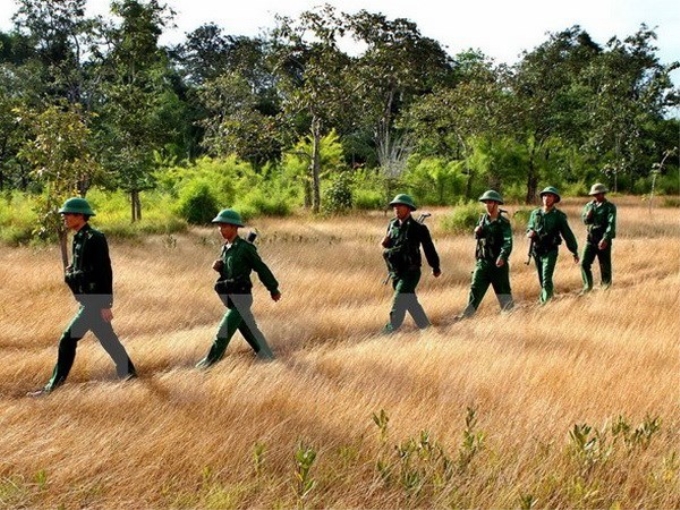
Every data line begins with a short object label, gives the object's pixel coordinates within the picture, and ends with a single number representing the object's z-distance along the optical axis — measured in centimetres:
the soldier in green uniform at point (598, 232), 892
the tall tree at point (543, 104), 2731
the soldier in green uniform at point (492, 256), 750
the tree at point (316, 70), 2045
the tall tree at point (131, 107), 1878
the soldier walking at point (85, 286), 511
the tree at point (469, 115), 2634
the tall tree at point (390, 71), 2159
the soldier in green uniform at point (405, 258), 669
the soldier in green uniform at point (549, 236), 834
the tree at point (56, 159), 1013
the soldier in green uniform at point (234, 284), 569
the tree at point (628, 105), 2727
